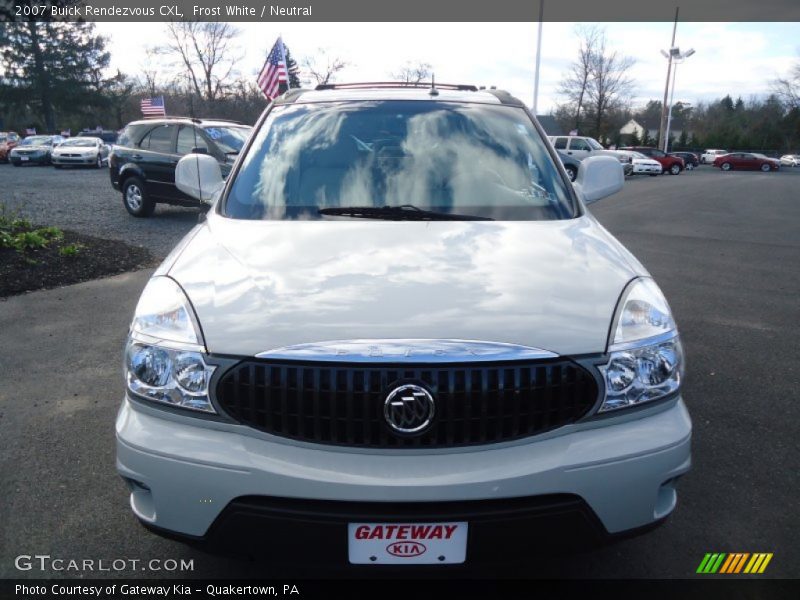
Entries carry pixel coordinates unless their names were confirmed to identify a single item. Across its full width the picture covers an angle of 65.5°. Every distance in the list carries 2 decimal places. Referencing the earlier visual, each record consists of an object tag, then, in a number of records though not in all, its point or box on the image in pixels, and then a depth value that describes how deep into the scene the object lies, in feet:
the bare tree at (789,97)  233.35
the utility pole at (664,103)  164.23
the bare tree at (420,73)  136.26
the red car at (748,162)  161.89
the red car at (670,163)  131.13
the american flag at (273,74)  42.04
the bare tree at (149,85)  174.36
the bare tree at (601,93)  191.72
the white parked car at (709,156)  196.34
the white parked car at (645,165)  121.80
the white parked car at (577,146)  94.38
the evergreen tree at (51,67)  159.74
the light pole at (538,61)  101.91
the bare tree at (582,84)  190.70
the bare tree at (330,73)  171.12
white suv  6.22
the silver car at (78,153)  89.30
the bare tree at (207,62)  151.75
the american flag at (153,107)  59.23
